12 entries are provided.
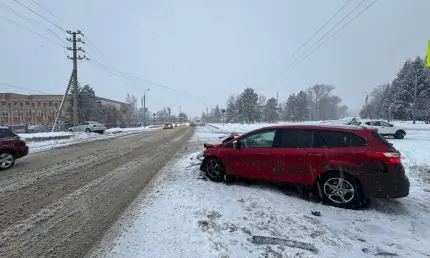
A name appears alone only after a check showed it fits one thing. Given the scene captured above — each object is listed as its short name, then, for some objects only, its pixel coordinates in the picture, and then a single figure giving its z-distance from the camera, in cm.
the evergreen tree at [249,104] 7681
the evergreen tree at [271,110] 8604
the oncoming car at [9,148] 867
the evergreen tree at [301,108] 8216
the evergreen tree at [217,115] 13238
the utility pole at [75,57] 2681
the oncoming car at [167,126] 5388
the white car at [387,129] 1979
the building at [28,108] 8350
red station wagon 447
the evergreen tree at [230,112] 9402
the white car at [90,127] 3117
